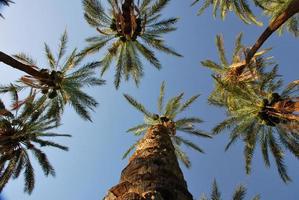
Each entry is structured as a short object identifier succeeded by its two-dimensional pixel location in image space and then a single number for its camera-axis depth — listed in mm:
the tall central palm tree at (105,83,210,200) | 5776
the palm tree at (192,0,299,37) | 12569
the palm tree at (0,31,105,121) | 14203
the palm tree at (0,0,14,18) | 8792
